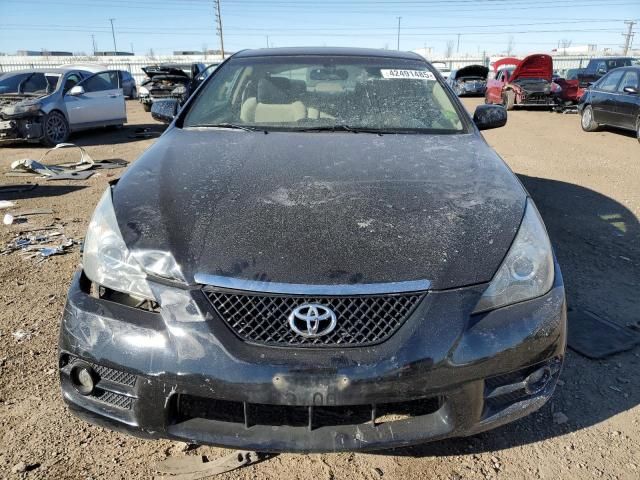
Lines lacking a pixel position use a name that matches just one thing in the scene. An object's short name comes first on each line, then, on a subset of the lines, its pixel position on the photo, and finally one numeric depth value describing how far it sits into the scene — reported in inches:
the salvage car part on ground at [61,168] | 267.0
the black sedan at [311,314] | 60.4
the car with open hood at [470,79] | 919.7
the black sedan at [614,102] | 377.7
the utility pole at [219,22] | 1793.8
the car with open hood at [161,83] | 601.6
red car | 646.5
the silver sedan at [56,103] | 349.1
